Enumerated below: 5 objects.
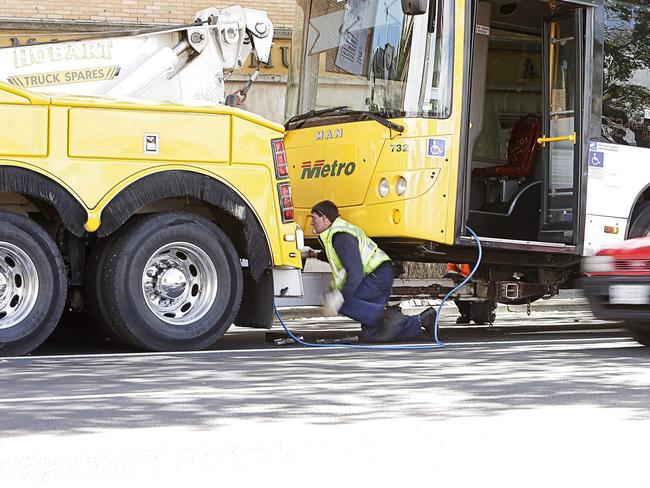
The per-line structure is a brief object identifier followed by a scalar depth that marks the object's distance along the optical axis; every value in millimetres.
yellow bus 11086
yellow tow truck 9719
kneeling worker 11070
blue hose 10641
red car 10070
